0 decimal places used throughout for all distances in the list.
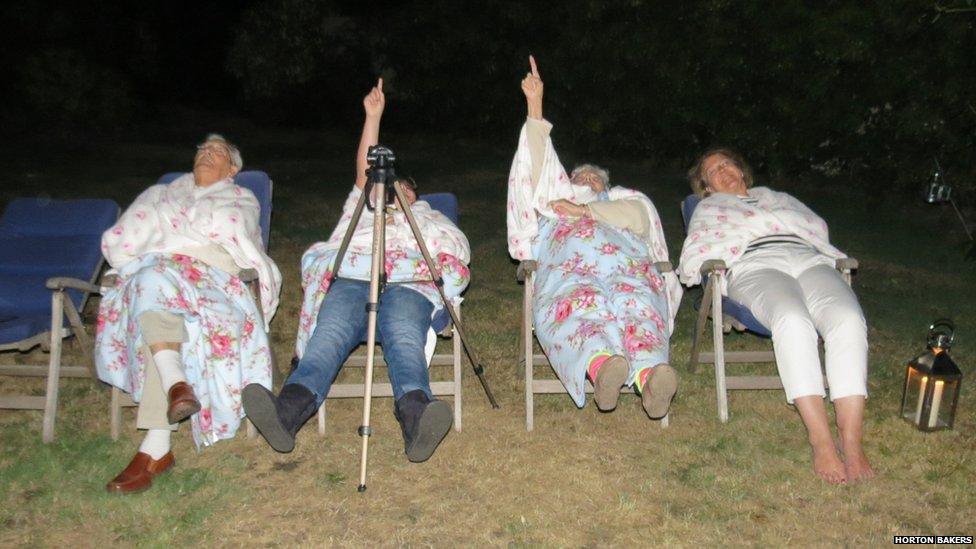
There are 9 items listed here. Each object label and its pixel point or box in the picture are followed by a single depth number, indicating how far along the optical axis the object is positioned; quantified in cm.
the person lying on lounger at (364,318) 299
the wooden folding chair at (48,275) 350
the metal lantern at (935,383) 352
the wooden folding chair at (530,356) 364
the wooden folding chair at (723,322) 369
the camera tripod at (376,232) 299
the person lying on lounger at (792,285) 327
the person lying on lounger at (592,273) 321
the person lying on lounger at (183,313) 325
